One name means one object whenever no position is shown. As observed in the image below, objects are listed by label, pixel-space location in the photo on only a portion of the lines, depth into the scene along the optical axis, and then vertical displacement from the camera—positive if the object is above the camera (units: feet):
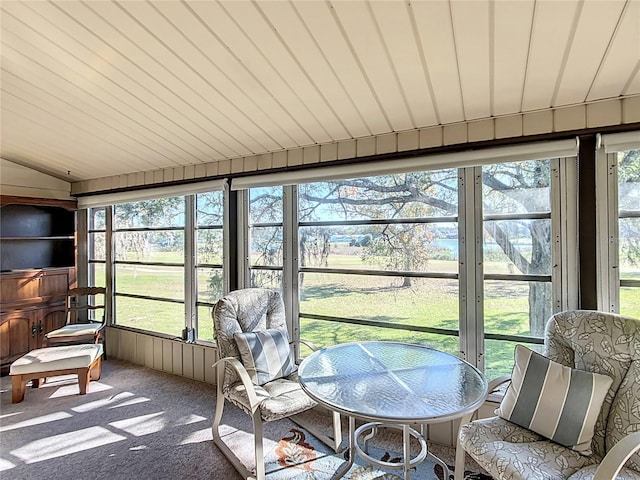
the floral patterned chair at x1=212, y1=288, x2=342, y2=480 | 6.95 -2.97
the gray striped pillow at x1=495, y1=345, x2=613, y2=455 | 5.41 -2.76
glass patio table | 5.24 -2.64
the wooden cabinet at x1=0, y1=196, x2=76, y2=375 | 12.93 -0.93
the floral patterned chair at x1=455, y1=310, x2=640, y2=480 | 4.86 -2.95
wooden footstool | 10.51 -3.84
